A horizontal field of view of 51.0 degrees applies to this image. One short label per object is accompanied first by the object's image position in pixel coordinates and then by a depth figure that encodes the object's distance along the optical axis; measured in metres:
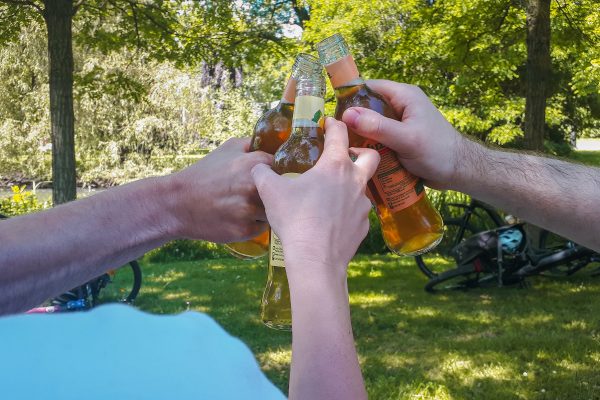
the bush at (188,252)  10.32
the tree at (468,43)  7.74
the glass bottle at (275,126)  1.73
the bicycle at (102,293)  5.93
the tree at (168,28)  8.22
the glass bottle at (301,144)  1.41
